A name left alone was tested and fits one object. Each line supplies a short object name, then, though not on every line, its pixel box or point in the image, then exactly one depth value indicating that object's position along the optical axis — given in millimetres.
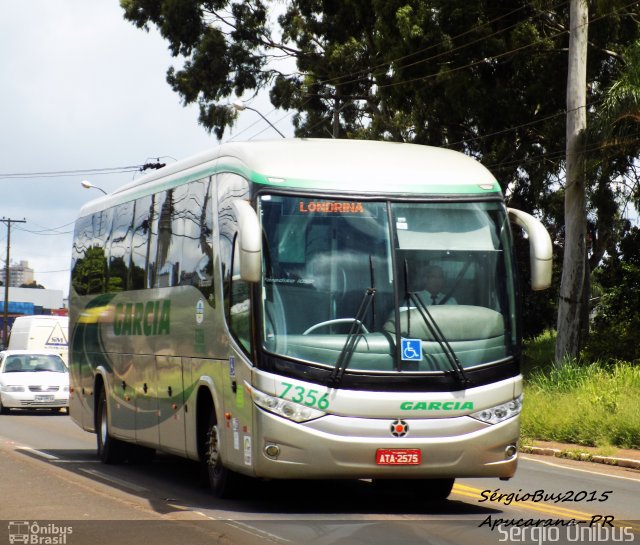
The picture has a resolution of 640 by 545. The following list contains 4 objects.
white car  31109
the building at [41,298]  133312
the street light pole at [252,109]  37516
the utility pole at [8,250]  79794
